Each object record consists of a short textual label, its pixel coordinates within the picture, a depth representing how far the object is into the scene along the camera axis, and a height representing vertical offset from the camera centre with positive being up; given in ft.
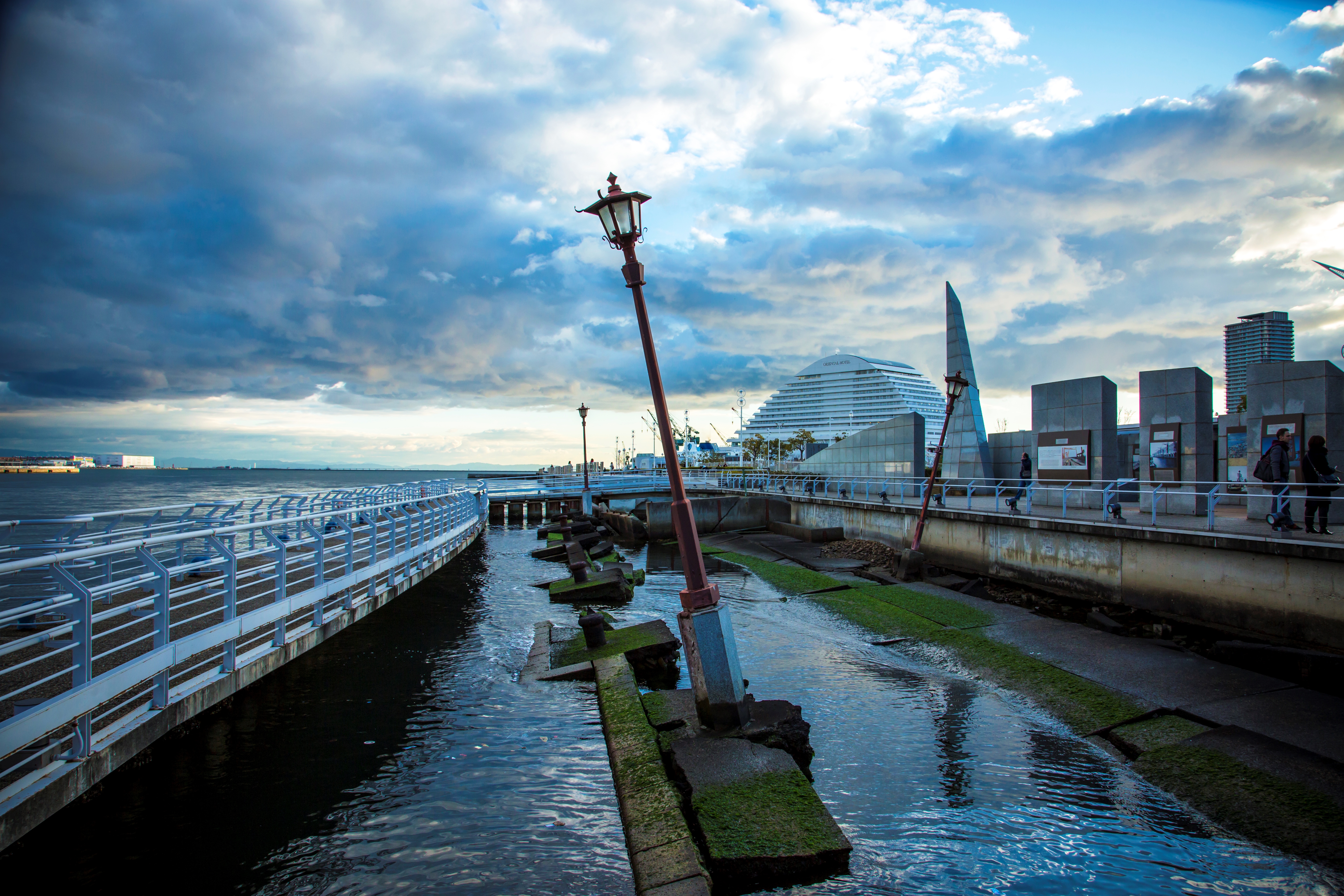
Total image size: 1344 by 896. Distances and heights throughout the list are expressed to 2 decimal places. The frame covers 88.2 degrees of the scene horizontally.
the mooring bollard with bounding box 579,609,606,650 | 31.83 -7.85
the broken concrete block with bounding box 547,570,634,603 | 49.62 -9.48
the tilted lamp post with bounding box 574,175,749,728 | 20.06 -5.00
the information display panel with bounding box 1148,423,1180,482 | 56.70 +0.59
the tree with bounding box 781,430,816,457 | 409.90 +11.46
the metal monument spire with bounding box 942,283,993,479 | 88.53 +4.02
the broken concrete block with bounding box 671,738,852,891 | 14.51 -8.13
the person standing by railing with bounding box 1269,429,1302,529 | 40.96 -0.19
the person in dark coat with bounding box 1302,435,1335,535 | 39.81 -0.77
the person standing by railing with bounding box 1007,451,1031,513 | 68.80 -1.76
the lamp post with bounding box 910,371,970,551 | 56.29 +4.80
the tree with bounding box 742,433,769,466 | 382.63 +7.65
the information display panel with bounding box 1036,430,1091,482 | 64.59 +0.33
